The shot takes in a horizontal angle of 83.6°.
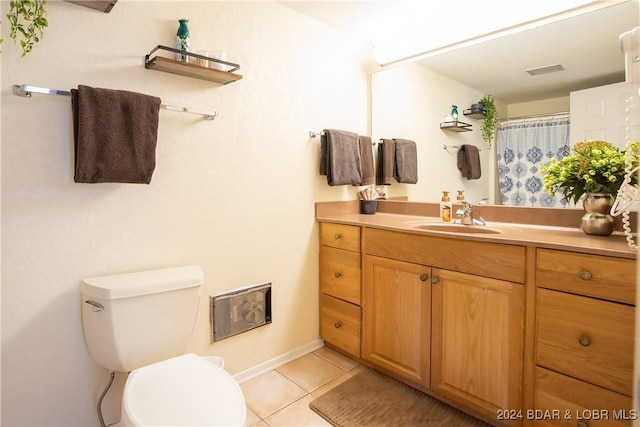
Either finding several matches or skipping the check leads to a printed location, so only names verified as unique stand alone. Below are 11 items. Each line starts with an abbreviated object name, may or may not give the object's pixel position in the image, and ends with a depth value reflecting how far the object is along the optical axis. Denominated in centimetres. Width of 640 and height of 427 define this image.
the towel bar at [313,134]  220
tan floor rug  161
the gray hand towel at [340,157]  214
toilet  107
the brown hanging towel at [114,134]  129
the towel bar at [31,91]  124
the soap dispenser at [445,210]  211
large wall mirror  164
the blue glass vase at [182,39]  158
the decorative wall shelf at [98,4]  135
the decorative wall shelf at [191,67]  148
